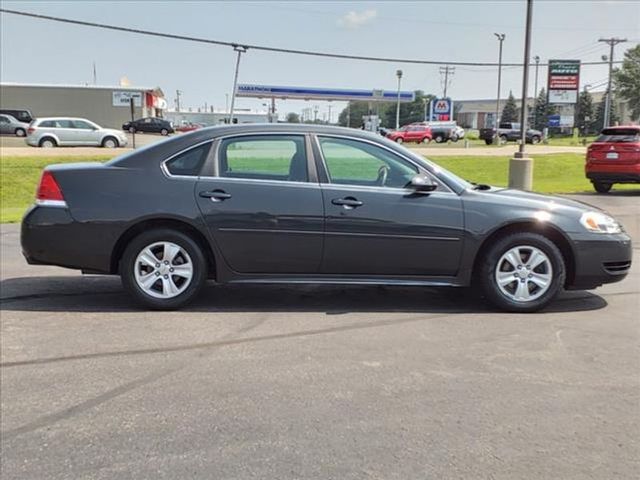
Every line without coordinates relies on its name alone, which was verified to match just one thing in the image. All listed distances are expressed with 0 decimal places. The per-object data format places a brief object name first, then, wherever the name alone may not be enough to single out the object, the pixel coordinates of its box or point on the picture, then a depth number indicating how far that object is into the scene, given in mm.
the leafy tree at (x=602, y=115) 92569
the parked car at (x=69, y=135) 31141
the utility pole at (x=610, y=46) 61819
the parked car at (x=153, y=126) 52062
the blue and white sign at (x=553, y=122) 78812
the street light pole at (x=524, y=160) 15430
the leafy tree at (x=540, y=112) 102812
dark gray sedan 5402
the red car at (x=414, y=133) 55581
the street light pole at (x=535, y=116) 105438
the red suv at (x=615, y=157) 14922
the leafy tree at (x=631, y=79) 82938
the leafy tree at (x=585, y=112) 99575
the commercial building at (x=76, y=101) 63938
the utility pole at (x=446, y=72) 99000
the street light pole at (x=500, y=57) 56856
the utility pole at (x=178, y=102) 136162
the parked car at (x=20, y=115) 46550
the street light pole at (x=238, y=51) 22616
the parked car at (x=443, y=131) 58906
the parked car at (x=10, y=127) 44781
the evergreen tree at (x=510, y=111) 110438
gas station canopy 61625
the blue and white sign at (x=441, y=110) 81669
